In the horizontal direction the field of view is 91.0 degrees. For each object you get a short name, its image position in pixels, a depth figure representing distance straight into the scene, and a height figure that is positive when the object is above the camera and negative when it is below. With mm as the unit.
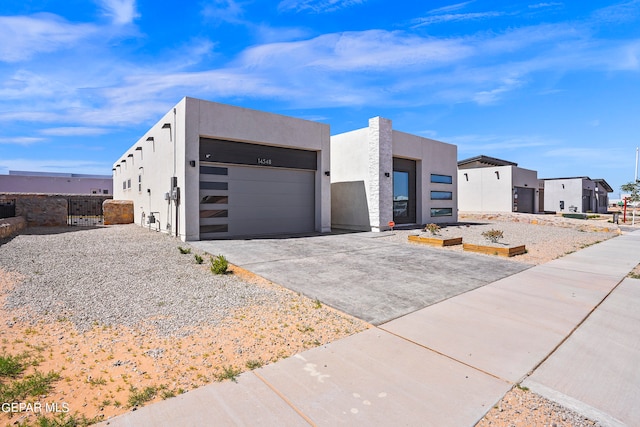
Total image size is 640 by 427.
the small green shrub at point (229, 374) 3043 -1644
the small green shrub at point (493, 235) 11418 -997
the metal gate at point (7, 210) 15594 -76
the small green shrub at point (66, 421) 2389 -1661
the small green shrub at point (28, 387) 2736 -1621
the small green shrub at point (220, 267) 7105 -1330
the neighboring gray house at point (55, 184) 39406 +3202
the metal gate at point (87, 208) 27844 +36
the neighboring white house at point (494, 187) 29922 +2084
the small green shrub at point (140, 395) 2691 -1653
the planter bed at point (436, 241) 11750 -1268
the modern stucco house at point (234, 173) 12359 +1597
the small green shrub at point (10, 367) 3061 -1582
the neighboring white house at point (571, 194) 38041 +1668
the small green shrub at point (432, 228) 13327 -865
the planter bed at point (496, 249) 9750 -1369
